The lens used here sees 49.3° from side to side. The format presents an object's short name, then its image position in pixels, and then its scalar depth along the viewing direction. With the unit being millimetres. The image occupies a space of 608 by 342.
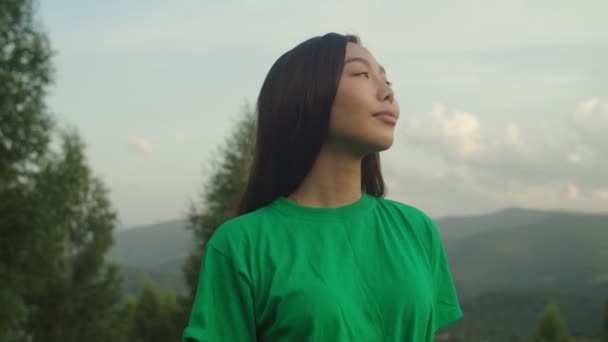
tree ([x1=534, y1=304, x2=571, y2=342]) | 42469
